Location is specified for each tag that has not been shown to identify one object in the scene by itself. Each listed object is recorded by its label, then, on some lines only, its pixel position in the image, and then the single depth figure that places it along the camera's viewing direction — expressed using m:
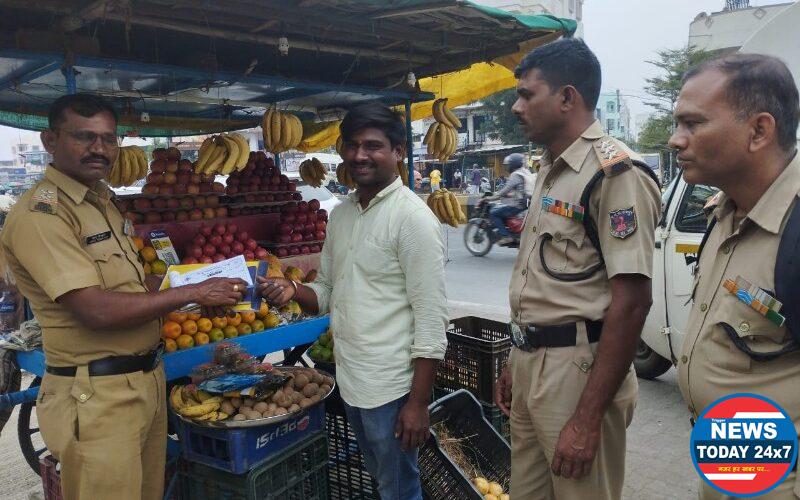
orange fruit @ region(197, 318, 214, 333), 3.23
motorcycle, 11.58
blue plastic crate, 2.56
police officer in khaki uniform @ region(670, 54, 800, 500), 1.44
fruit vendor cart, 3.05
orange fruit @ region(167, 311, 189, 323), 3.20
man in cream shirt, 2.20
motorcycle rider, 10.76
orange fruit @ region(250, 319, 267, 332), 3.47
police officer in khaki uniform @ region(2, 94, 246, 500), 2.15
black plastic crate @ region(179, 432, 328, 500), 2.61
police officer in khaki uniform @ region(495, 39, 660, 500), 1.77
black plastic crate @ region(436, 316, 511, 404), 3.47
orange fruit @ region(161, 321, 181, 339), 3.07
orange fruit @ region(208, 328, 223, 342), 3.24
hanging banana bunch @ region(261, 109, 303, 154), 4.12
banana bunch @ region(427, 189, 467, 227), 5.15
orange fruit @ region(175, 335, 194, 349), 3.10
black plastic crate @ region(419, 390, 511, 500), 3.19
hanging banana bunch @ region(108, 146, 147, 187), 4.23
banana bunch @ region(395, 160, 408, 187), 4.71
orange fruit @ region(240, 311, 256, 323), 3.44
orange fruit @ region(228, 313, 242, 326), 3.36
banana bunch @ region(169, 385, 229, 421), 2.62
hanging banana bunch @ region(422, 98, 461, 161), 4.98
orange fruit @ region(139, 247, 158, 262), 3.66
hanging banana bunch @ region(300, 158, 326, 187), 5.63
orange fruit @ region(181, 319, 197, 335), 3.17
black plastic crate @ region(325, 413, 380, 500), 3.04
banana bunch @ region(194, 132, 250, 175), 4.05
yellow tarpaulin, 5.10
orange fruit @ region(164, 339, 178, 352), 3.05
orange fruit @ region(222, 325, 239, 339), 3.30
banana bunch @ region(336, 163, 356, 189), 4.61
